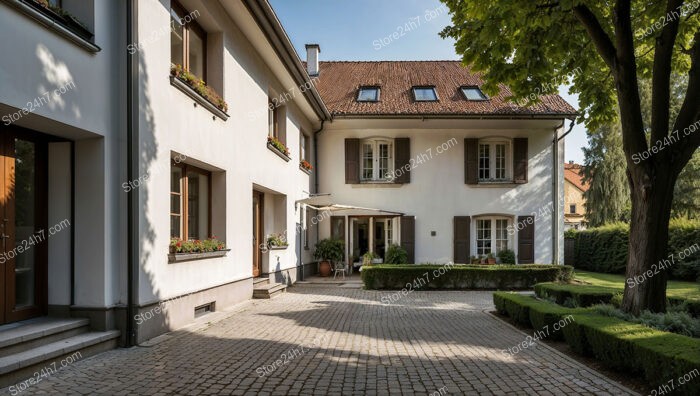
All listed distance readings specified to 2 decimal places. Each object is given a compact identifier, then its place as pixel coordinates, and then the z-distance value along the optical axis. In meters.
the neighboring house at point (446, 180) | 18.20
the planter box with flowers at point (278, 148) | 12.73
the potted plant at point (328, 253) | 17.16
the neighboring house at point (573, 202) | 53.56
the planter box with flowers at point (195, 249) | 7.47
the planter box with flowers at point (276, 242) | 13.00
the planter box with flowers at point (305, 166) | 16.55
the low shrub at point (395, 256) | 17.07
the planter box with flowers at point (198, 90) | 7.72
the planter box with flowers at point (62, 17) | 5.12
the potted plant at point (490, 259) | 17.75
